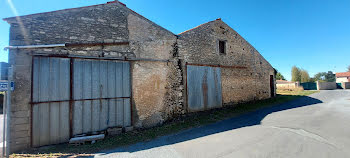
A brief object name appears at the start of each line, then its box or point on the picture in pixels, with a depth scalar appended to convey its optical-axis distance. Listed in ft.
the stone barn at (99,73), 14.37
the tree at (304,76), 113.39
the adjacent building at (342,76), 131.13
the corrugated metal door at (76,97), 14.62
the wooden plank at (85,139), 14.20
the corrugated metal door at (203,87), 24.50
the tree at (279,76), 143.01
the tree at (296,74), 115.28
